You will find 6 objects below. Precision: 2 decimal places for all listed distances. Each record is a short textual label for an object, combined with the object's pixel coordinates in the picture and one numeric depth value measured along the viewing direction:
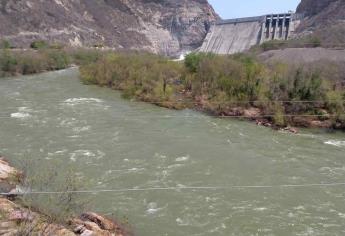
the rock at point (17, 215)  10.85
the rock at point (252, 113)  29.66
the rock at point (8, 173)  15.86
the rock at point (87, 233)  12.30
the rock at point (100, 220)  13.30
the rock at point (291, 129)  26.73
